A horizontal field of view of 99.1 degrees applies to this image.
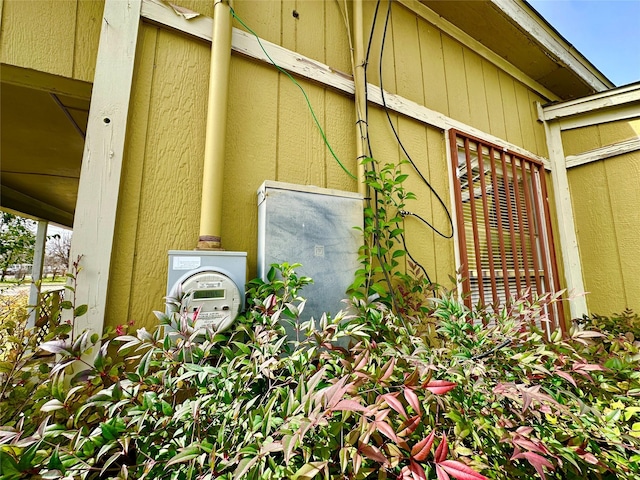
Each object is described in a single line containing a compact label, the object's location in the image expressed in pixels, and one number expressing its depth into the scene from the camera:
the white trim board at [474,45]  1.87
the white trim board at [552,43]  1.94
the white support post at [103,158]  0.85
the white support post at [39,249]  3.48
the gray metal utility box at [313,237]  1.05
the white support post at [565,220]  2.28
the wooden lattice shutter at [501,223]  1.79
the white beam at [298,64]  1.06
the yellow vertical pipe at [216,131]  1.00
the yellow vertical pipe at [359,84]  1.42
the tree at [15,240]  3.40
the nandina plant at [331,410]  0.49
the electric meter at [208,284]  0.84
